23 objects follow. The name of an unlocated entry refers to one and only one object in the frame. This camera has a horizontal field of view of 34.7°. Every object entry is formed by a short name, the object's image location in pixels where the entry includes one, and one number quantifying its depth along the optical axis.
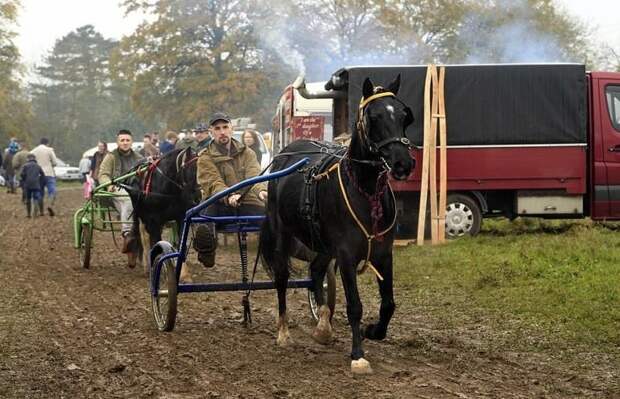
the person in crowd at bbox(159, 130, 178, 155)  20.84
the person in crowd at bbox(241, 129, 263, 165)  17.29
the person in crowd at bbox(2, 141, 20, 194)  34.81
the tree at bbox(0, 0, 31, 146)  45.19
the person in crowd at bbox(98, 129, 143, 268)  14.04
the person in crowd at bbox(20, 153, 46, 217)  24.58
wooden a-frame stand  15.07
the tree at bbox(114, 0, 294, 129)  41.16
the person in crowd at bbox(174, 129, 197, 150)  17.22
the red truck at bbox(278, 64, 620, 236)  15.33
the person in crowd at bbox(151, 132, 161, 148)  24.16
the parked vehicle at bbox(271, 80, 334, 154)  18.31
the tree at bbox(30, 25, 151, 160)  74.50
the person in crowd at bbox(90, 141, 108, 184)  19.07
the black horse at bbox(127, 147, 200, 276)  12.19
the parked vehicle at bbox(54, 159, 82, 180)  58.53
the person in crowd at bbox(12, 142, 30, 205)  32.16
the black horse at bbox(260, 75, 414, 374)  6.80
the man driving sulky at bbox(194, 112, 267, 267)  9.85
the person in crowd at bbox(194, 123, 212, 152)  14.29
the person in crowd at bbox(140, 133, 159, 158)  20.98
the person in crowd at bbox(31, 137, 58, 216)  25.78
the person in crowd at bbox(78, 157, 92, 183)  36.47
